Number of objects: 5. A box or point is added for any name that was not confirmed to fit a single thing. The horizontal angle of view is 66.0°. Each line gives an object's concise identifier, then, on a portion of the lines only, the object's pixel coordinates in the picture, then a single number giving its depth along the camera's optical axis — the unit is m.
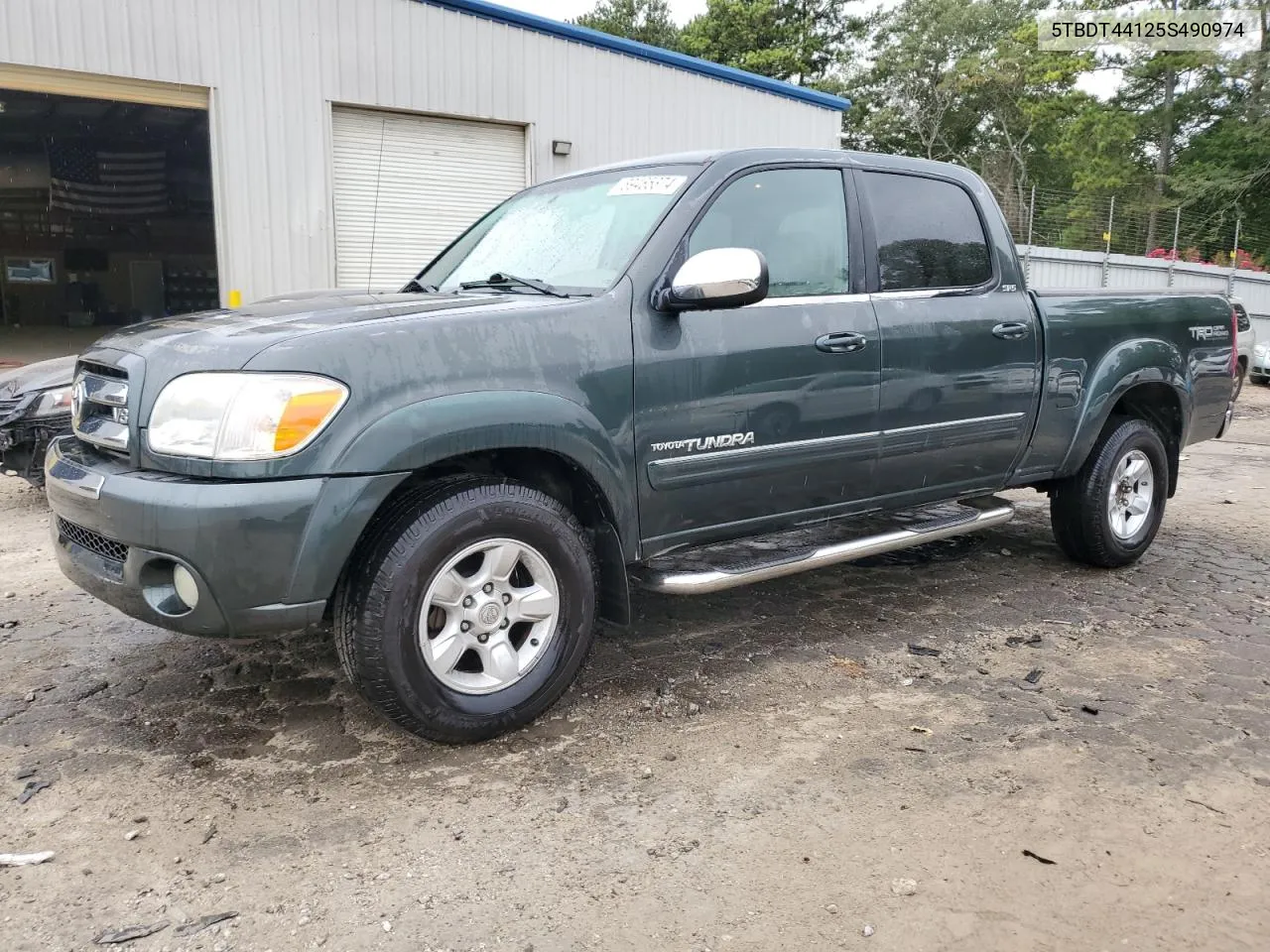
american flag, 17.67
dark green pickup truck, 2.62
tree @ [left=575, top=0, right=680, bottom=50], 44.72
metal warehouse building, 9.44
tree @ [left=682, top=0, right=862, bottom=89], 35.59
